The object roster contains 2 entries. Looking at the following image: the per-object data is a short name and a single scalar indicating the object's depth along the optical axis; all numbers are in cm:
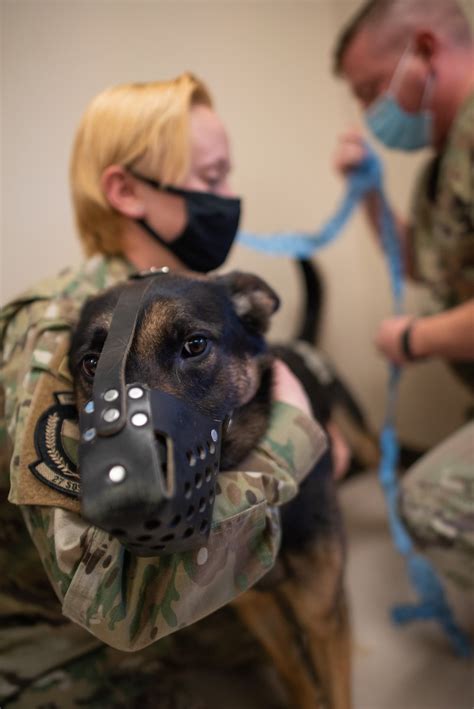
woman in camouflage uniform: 69
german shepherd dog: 77
